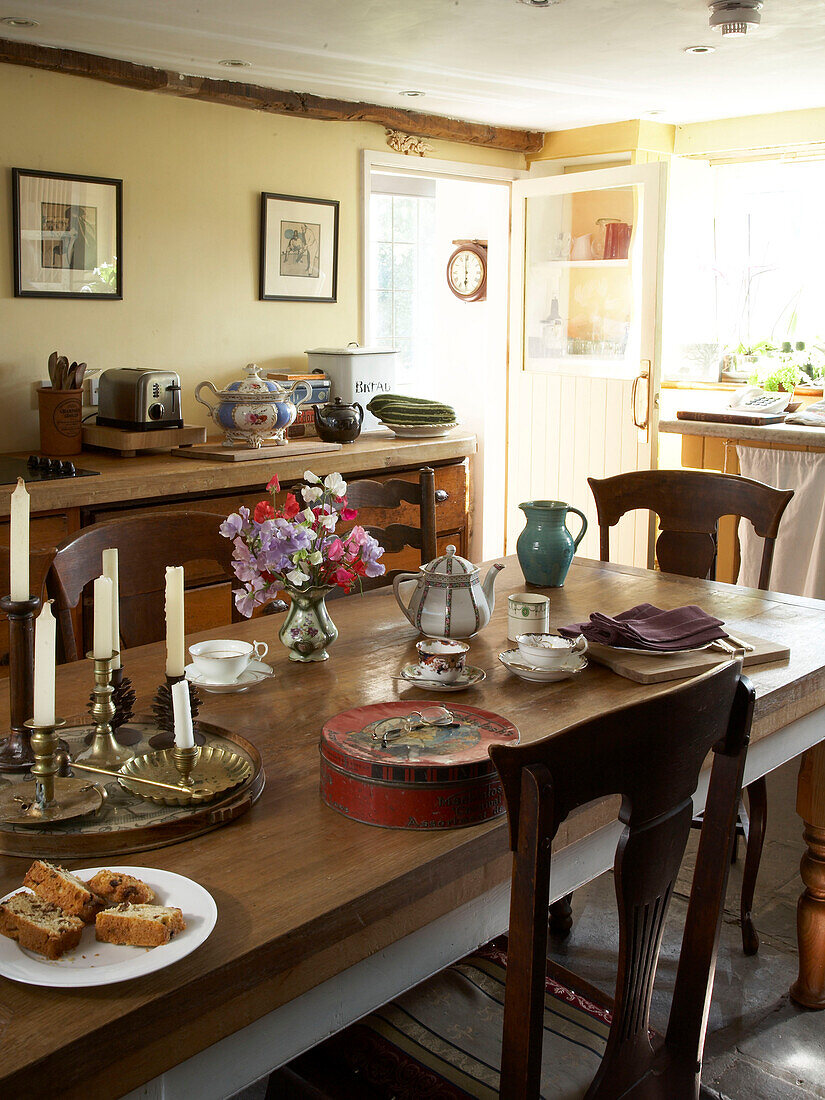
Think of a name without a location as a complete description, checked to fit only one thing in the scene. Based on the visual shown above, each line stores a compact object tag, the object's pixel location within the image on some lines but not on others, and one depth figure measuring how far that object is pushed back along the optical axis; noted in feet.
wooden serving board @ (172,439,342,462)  10.79
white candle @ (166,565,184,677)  4.04
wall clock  17.87
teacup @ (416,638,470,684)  5.24
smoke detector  9.04
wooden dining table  2.79
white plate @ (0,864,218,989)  2.85
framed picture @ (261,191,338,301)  13.12
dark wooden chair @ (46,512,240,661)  6.12
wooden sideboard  9.29
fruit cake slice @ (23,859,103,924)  3.09
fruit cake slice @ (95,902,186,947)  3.01
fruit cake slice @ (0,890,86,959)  2.94
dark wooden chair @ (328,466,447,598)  7.77
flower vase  5.64
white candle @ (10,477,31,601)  3.71
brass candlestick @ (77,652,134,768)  4.06
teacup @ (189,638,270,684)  5.16
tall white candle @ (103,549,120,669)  4.40
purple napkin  5.77
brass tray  3.56
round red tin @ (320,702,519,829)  3.78
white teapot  5.92
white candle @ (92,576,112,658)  3.96
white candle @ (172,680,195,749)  3.65
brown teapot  12.27
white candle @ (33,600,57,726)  3.32
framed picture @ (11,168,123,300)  10.84
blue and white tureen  11.28
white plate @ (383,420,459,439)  12.95
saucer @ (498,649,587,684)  5.33
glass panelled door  14.82
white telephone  14.37
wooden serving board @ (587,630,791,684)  5.40
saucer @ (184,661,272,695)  5.20
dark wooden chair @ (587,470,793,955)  7.95
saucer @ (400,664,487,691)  5.22
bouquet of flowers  5.40
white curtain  13.11
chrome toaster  10.74
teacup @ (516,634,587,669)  5.35
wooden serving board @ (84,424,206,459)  10.68
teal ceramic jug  7.14
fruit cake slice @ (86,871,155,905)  3.15
